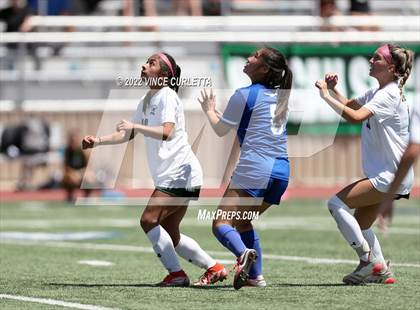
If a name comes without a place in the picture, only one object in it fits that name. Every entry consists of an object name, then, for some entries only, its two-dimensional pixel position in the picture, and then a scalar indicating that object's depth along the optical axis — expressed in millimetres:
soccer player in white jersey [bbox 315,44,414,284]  18672
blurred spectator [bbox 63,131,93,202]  42312
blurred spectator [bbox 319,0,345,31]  46281
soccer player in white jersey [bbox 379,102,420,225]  17453
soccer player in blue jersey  18328
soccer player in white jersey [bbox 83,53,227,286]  18703
